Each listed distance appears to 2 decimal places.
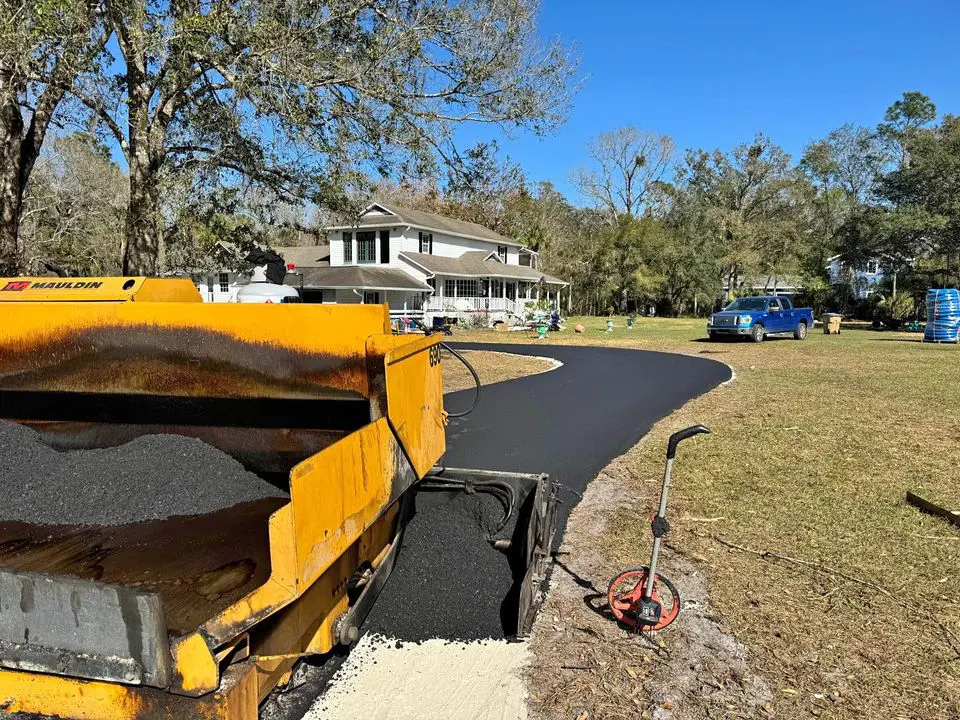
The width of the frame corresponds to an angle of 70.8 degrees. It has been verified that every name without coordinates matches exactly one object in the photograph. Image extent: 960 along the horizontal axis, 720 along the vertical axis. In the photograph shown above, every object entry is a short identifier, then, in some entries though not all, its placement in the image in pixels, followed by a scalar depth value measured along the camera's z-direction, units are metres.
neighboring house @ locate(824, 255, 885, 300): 44.11
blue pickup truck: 24.20
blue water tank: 22.33
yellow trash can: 29.11
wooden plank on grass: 4.90
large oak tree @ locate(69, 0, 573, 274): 9.16
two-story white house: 33.03
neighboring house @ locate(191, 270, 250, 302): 36.69
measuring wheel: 3.35
